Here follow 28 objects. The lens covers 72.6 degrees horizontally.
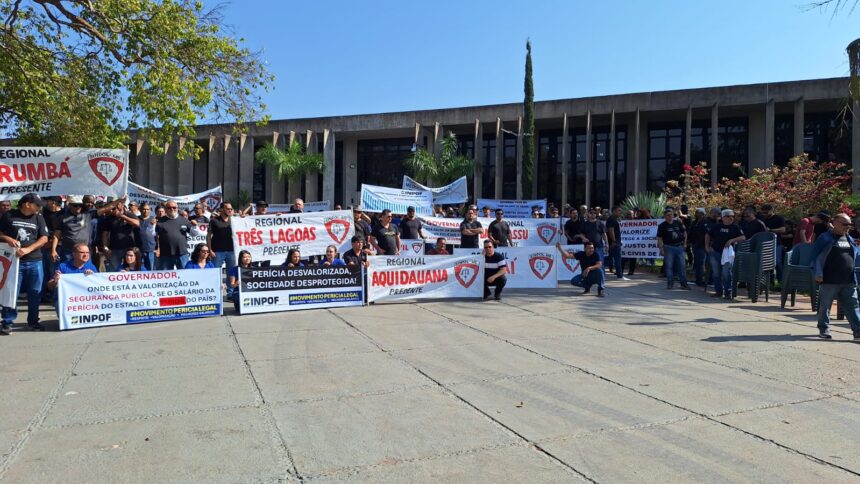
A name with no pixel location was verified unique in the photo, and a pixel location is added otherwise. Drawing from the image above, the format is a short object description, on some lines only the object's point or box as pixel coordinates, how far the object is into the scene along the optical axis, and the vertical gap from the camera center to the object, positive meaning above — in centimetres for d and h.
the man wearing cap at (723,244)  1102 -19
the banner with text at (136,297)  824 -99
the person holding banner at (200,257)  964 -43
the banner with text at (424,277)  1054 -83
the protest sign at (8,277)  781 -63
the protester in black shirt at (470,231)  1304 +3
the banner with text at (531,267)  1254 -73
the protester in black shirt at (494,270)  1110 -70
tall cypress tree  2970 +514
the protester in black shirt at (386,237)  1168 -10
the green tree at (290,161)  3412 +418
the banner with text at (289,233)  1093 -3
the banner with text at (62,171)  871 +91
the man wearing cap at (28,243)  785 -17
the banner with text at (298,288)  952 -96
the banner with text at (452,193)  1894 +129
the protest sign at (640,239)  1534 -15
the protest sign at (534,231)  1600 +5
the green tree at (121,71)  1267 +379
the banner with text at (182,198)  1670 +103
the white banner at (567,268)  1352 -81
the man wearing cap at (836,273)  757 -50
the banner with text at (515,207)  2030 +90
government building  2831 +514
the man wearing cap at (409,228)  1350 +10
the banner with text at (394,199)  1616 +93
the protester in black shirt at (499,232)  1349 +2
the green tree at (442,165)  3070 +359
